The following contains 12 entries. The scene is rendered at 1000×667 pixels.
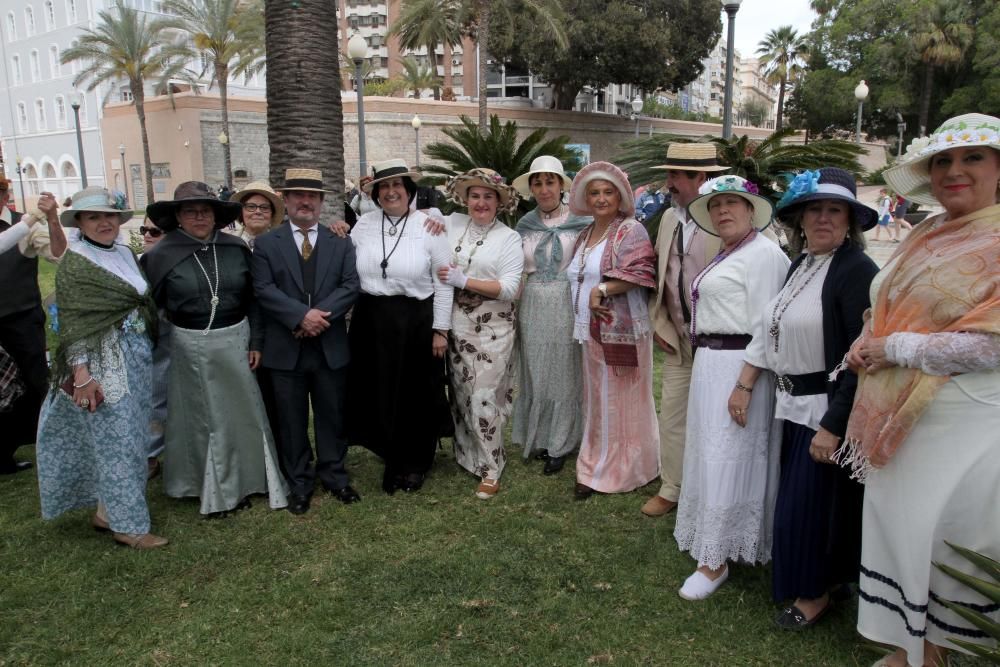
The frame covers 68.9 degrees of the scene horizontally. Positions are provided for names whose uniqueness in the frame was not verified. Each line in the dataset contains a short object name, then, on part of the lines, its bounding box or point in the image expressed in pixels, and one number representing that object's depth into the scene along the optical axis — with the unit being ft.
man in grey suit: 13.58
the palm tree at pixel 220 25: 96.22
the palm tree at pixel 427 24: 94.22
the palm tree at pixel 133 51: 103.19
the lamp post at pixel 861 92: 70.03
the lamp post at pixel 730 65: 36.88
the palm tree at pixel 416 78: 153.79
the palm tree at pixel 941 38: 116.98
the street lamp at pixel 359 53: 50.08
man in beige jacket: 13.30
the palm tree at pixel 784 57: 158.81
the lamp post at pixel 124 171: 131.90
